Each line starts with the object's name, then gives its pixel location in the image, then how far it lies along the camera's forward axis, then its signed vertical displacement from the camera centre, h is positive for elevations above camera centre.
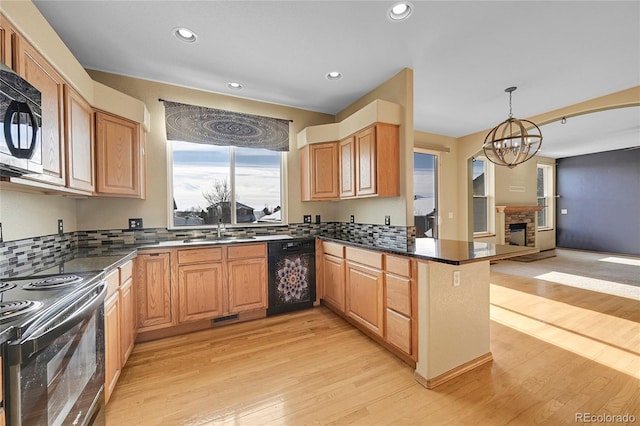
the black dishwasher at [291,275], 3.14 -0.81
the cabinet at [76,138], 1.49 +0.64
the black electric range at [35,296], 0.92 -0.38
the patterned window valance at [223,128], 3.07 +1.10
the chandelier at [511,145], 2.78 +0.73
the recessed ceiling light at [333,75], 2.83 +1.53
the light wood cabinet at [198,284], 2.55 -0.78
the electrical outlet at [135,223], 2.88 -0.11
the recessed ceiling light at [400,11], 1.87 +1.50
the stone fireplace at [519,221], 6.00 -0.29
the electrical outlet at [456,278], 2.03 -0.55
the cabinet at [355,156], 2.77 +0.68
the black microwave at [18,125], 1.17 +0.44
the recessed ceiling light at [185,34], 2.15 +1.53
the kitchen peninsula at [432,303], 1.94 -0.78
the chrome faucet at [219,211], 3.41 +0.02
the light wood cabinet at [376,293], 2.11 -0.82
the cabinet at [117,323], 1.73 -0.83
